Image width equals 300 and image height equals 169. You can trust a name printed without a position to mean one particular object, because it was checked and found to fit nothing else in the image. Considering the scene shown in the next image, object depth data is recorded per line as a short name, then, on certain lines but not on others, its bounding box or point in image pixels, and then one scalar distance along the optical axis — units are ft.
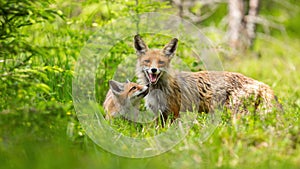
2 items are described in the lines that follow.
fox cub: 42.68
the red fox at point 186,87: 44.21
